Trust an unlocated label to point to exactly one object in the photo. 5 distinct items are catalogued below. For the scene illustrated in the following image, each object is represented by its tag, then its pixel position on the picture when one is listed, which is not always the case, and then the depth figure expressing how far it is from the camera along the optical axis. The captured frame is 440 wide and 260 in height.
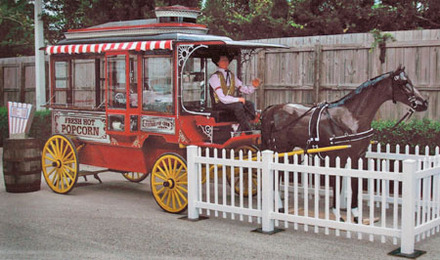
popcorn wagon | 9.41
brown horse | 8.41
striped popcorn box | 11.21
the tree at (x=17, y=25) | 20.81
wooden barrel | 10.95
